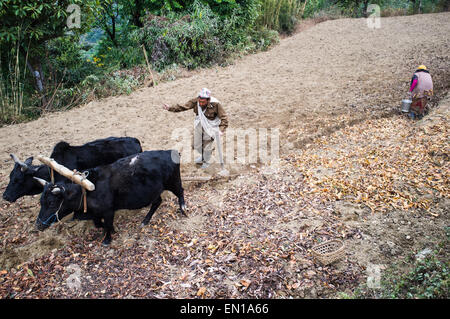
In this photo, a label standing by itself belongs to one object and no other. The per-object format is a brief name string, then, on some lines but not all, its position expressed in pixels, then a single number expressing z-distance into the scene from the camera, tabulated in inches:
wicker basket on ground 150.0
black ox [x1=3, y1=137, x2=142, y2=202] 186.9
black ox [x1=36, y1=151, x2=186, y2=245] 159.2
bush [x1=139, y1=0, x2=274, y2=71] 510.9
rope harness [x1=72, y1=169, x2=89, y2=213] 162.7
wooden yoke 157.8
